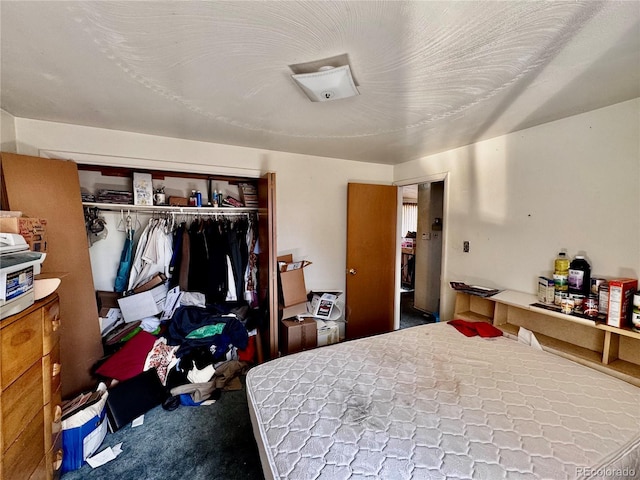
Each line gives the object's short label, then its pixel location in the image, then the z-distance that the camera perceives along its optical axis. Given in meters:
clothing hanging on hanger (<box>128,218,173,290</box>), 2.46
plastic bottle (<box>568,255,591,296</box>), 1.69
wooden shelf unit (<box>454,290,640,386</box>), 1.56
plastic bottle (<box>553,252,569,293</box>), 1.78
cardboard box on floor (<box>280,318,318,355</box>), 2.55
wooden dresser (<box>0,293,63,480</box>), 1.05
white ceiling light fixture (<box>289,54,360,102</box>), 1.24
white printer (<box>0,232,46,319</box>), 1.03
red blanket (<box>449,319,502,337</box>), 2.01
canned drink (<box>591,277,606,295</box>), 1.61
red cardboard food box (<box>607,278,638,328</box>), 1.46
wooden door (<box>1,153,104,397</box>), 1.81
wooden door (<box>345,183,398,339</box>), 3.14
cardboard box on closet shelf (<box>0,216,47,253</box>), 1.26
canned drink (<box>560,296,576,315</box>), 1.67
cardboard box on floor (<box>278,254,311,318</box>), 2.65
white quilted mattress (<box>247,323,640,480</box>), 0.95
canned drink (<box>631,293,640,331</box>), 1.41
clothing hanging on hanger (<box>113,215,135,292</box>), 2.46
